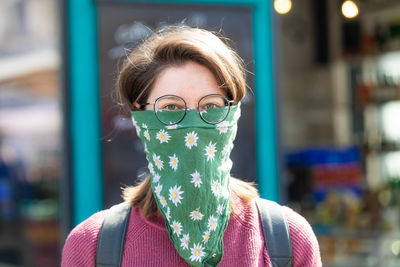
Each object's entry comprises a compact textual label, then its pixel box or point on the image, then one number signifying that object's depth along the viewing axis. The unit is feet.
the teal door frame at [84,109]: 10.11
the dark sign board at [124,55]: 10.21
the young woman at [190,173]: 5.15
